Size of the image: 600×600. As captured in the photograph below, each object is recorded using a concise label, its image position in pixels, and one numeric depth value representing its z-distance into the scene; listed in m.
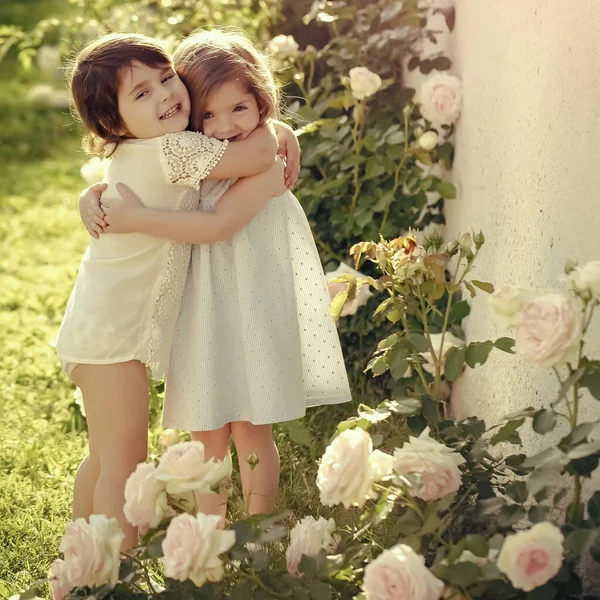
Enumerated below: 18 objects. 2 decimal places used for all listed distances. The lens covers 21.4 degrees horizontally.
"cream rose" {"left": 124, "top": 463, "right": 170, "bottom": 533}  2.25
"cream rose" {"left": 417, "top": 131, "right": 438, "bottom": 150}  3.37
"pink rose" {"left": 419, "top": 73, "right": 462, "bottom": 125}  3.34
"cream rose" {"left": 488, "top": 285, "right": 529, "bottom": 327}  2.17
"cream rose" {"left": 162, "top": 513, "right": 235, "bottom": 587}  2.16
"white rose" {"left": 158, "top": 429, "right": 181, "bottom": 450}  2.96
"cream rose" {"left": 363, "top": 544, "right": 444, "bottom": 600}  2.11
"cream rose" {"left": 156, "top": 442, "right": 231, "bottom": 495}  2.24
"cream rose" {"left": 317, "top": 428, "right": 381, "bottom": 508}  2.22
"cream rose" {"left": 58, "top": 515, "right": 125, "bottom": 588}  2.25
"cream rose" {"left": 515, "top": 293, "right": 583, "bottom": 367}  2.11
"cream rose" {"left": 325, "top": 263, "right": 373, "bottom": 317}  3.06
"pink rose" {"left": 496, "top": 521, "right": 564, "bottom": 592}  2.06
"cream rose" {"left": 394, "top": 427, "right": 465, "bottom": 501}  2.27
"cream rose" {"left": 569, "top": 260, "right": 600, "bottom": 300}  2.10
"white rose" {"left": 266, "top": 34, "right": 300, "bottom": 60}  3.75
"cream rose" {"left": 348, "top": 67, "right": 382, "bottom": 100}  3.46
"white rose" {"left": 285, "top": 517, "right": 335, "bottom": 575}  2.30
